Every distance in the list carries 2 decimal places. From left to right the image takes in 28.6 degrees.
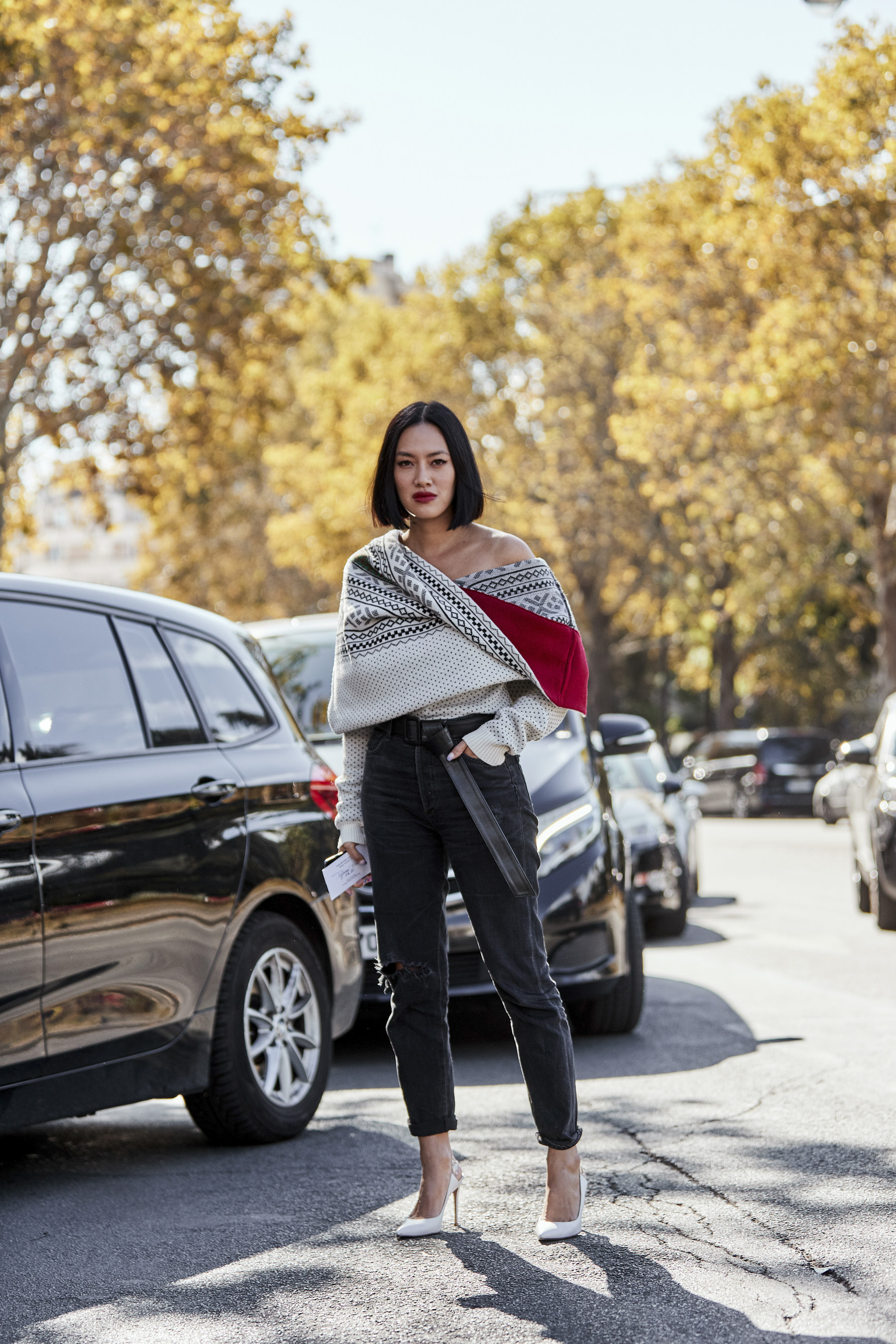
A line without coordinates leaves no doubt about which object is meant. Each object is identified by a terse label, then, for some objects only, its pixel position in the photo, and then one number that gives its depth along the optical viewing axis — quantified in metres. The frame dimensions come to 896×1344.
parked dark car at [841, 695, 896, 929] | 11.07
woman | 3.99
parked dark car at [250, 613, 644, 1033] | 7.11
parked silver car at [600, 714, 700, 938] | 11.59
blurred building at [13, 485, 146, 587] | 123.31
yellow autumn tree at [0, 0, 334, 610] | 17.25
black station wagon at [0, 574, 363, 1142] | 4.57
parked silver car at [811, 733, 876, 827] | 27.38
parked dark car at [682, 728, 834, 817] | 32.47
